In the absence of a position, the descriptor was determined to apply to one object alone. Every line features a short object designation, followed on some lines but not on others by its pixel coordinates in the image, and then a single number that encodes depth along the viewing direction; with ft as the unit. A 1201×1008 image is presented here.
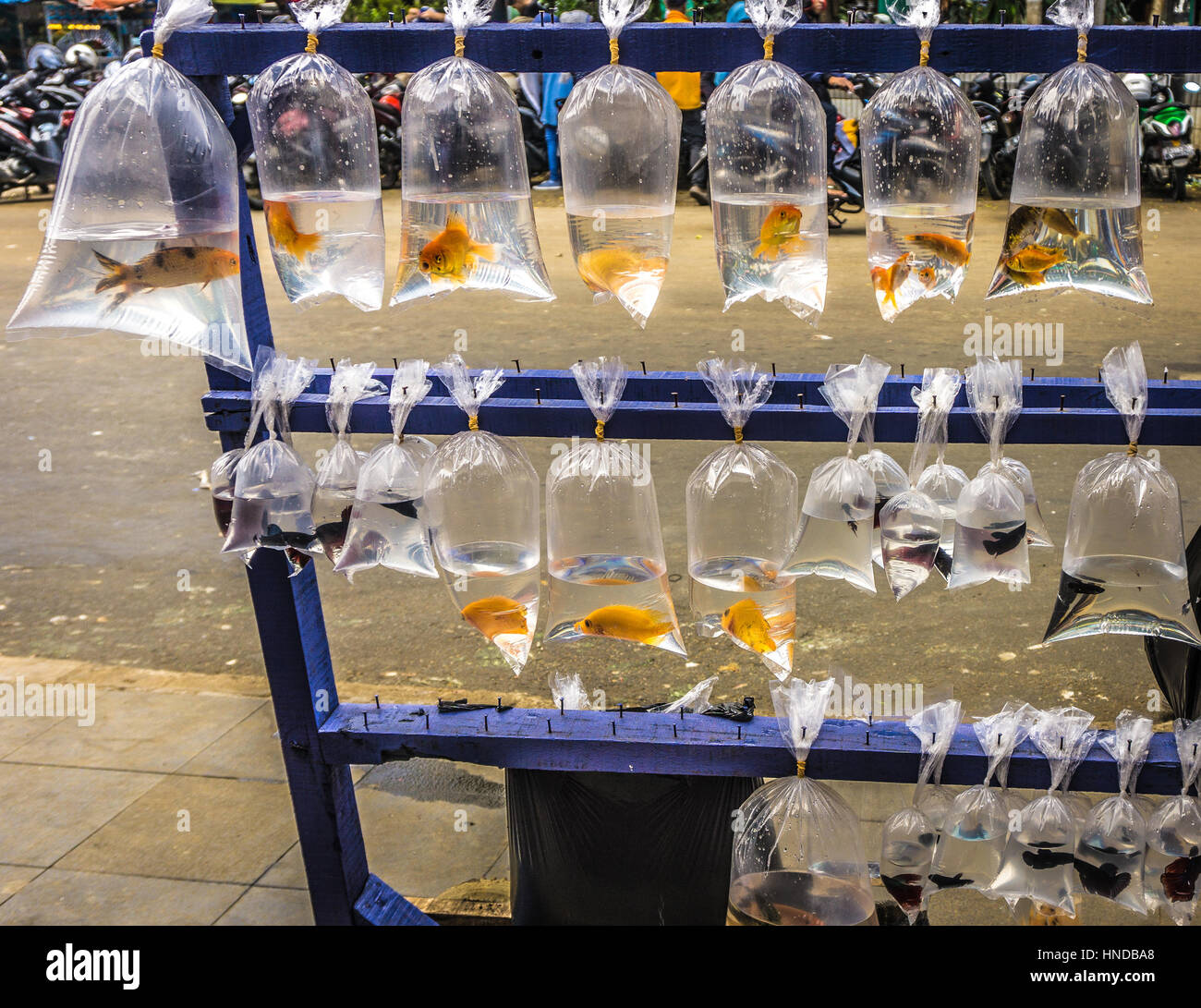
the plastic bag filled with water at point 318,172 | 5.56
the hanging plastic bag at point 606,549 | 6.11
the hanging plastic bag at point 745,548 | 6.06
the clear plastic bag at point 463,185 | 5.51
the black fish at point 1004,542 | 5.90
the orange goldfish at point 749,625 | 5.99
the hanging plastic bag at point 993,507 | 5.67
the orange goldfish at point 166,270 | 5.28
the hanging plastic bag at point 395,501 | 6.06
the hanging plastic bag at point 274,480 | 6.21
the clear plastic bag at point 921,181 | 5.44
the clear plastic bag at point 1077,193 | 5.32
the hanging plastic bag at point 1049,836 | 6.20
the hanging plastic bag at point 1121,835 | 6.17
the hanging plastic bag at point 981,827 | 6.27
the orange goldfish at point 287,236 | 5.65
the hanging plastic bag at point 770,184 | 5.48
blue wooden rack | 5.38
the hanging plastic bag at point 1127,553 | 5.76
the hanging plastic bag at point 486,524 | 6.08
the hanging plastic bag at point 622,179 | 5.50
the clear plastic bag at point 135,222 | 5.26
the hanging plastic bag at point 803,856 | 6.25
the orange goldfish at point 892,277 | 5.55
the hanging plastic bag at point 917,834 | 6.31
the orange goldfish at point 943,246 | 5.46
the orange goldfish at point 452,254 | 5.55
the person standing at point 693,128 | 27.26
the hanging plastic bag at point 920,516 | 5.78
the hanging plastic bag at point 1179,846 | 6.16
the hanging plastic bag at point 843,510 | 5.74
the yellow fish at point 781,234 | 5.43
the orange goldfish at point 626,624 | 6.07
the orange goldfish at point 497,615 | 6.22
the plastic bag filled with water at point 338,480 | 6.15
